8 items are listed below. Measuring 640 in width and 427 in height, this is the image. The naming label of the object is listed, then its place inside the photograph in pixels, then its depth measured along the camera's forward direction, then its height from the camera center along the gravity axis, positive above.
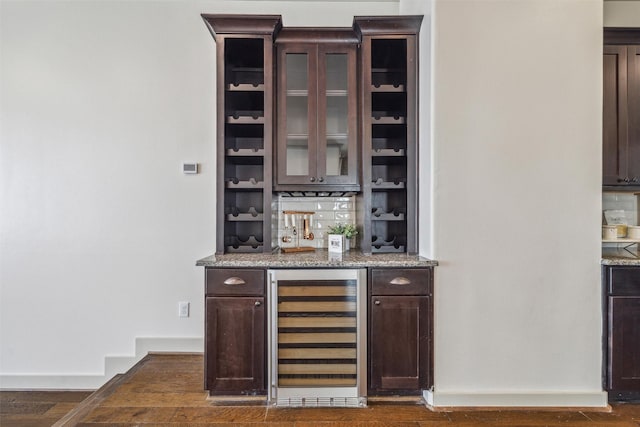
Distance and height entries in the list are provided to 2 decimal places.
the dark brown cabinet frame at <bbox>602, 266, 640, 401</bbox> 2.06 -0.69
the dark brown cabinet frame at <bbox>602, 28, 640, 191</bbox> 2.38 +0.73
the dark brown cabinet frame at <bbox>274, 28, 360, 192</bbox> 2.40 +0.80
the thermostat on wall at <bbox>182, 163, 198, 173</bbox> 2.80 +0.38
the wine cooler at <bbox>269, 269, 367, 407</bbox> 2.03 -0.72
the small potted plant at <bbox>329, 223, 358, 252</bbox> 2.37 -0.12
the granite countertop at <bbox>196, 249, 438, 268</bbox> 2.04 -0.29
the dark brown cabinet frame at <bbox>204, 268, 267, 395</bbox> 2.04 -0.71
